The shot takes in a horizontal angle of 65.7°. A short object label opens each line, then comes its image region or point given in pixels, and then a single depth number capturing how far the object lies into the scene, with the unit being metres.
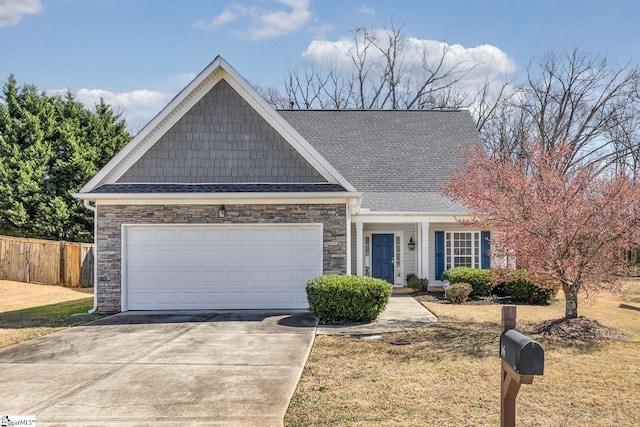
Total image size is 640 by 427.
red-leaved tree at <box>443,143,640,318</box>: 9.14
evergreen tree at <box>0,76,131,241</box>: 22.88
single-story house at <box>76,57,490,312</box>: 11.96
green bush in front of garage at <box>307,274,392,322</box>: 10.36
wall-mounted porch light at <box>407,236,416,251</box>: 17.60
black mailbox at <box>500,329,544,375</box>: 3.30
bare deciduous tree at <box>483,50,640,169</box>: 28.92
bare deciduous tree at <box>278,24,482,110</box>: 34.06
